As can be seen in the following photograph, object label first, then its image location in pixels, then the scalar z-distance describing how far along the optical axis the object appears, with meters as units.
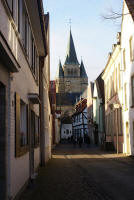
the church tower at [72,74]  143.30
